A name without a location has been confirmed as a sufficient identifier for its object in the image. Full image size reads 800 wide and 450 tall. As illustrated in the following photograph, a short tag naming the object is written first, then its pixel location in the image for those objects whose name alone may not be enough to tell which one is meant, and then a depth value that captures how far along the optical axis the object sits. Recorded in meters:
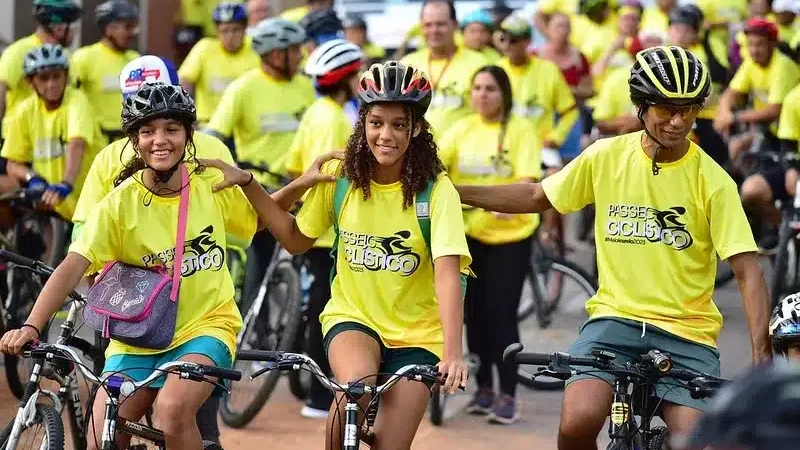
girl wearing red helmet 11.61
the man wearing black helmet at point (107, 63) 24.47
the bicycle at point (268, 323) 17.84
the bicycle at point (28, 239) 18.75
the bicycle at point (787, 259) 21.64
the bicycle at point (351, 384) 10.47
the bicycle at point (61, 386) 10.91
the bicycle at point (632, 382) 10.62
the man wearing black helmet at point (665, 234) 11.57
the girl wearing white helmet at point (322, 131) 18.17
